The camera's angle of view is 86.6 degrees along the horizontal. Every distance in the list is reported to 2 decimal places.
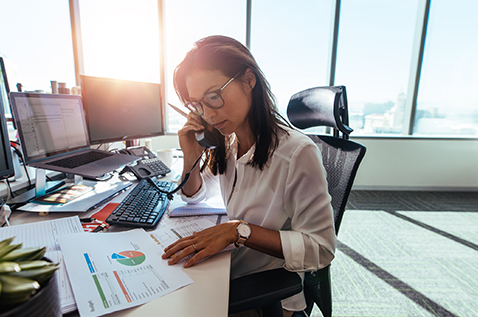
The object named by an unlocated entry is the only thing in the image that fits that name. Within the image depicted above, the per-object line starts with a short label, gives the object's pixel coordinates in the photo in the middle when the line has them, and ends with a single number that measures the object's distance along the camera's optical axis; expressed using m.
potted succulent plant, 0.26
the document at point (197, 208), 0.91
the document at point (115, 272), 0.48
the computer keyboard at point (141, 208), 0.78
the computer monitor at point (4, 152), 0.82
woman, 0.68
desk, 0.47
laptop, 0.96
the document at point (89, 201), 0.89
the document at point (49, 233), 0.56
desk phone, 1.34
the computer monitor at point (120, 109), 1.30
